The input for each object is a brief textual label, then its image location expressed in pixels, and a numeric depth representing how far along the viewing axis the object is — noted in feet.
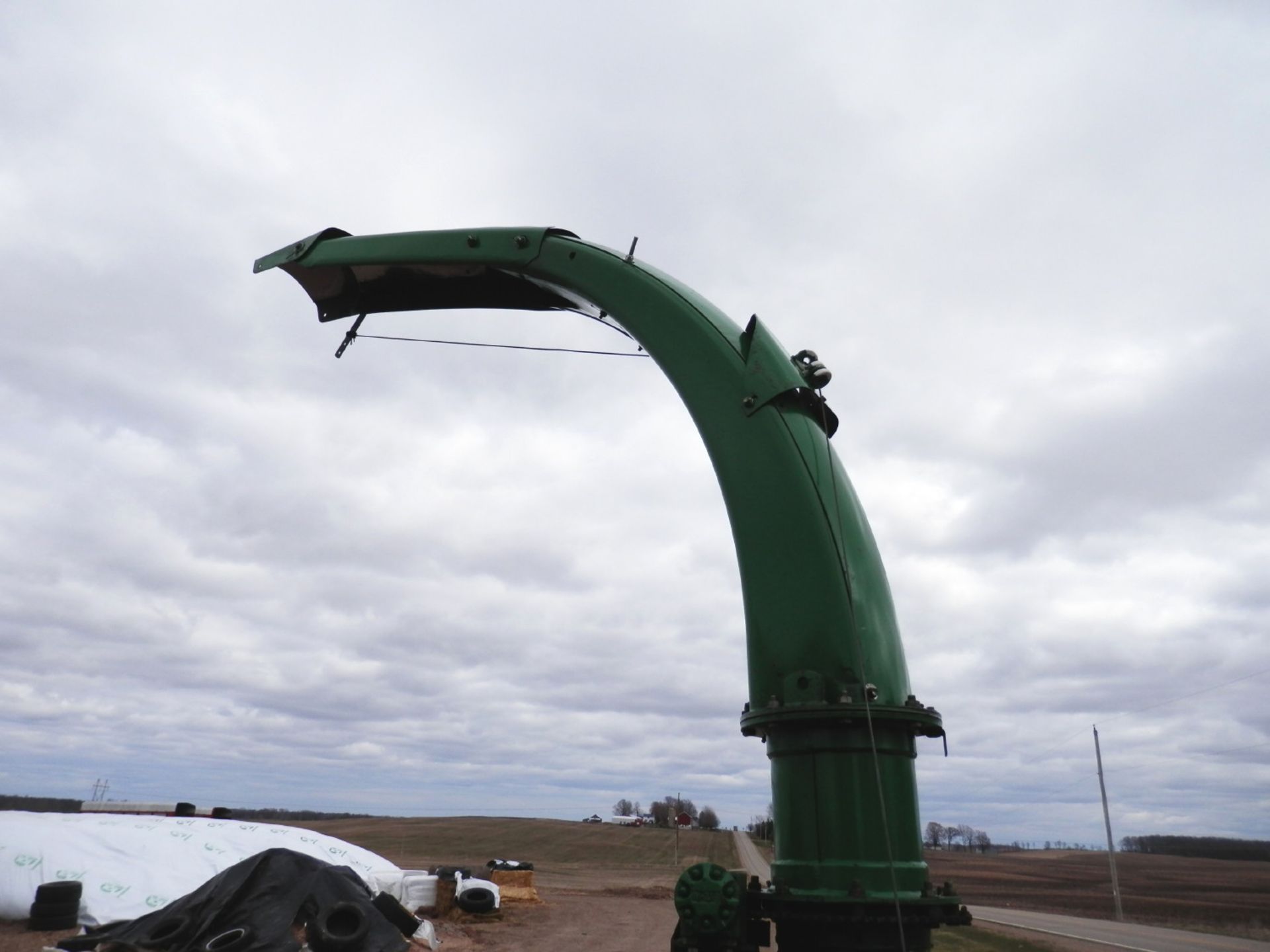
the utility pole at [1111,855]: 116.06
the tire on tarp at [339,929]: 37.55
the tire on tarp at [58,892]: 44.34
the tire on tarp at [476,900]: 57.93
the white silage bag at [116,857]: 46.21
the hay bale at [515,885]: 68.28
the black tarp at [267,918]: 37.68
